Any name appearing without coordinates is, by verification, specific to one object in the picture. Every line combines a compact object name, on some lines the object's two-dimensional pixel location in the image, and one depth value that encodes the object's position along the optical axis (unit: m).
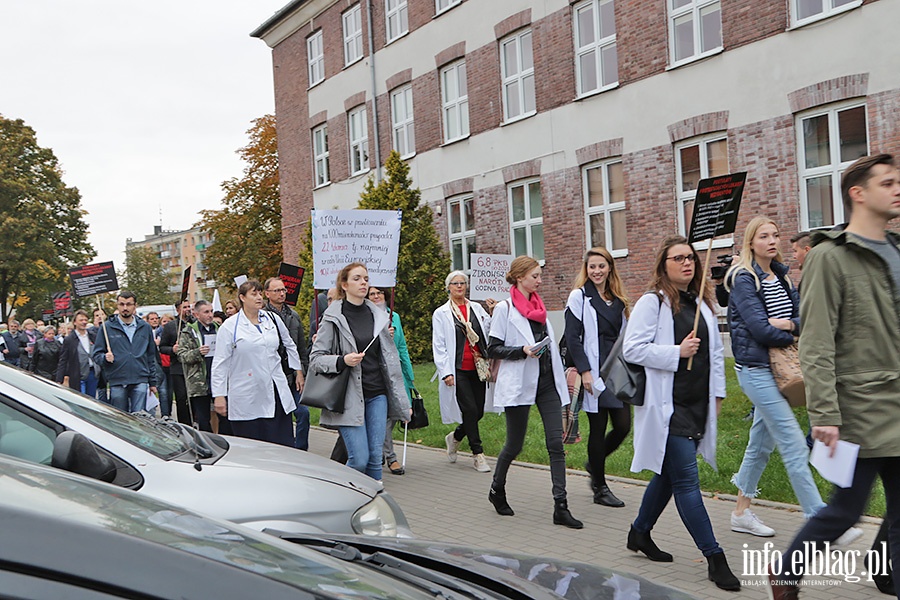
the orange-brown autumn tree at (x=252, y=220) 49.88
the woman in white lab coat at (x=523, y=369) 7.45
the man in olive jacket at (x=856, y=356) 4.07
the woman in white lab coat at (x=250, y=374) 7.85
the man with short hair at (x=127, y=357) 12.45
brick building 15.44
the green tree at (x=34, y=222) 53.50
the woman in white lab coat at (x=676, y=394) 5.49
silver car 3.95
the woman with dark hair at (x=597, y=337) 7.84
